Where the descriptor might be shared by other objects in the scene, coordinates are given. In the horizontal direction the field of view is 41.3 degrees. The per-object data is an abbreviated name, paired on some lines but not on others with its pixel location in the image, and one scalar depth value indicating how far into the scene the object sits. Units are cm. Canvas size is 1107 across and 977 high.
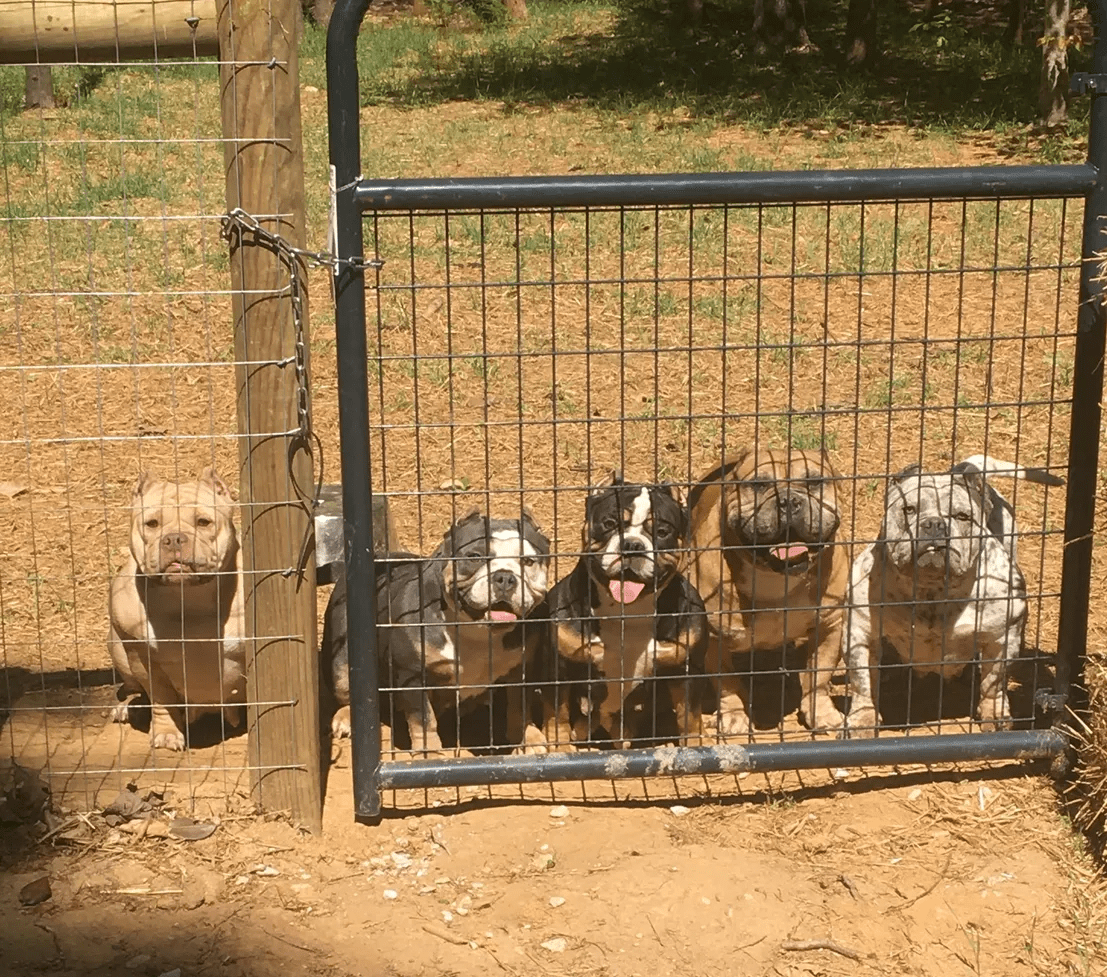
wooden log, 431
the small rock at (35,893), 438
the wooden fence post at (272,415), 427
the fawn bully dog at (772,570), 526
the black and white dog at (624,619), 508
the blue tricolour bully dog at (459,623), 502
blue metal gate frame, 432
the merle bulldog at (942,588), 509
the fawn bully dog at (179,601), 516
